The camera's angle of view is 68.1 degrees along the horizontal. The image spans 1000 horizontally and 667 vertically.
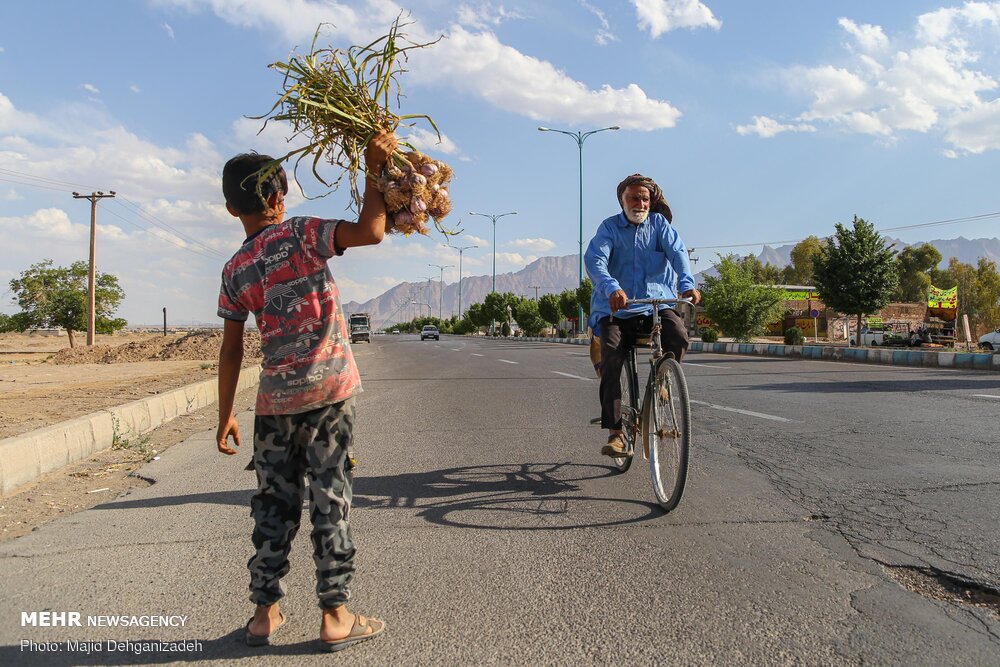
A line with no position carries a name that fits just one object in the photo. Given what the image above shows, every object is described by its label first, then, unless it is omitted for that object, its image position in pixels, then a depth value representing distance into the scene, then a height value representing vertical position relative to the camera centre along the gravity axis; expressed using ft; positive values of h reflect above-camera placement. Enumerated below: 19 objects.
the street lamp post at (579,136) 158.22 +43.80
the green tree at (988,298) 216.54 +9.48
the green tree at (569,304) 245.45 +9.12
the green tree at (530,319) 282.77 +4.96
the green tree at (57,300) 159.02 +7.51
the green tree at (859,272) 113.80 +8.99
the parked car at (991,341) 94.22 -1.59
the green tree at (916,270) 266.16 +22.05
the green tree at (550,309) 261.24 +8.04
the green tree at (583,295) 188.33 +9.61
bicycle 12.95 -1.73
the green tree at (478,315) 366.84 +8.98
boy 8.26 -0.81
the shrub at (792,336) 119.24 -0.99
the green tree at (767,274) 288.30 +24.22
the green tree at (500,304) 334.65 +12.97
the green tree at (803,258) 301.63 +29.71
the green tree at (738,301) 121.39 +4.80
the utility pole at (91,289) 145.89 +8.90
